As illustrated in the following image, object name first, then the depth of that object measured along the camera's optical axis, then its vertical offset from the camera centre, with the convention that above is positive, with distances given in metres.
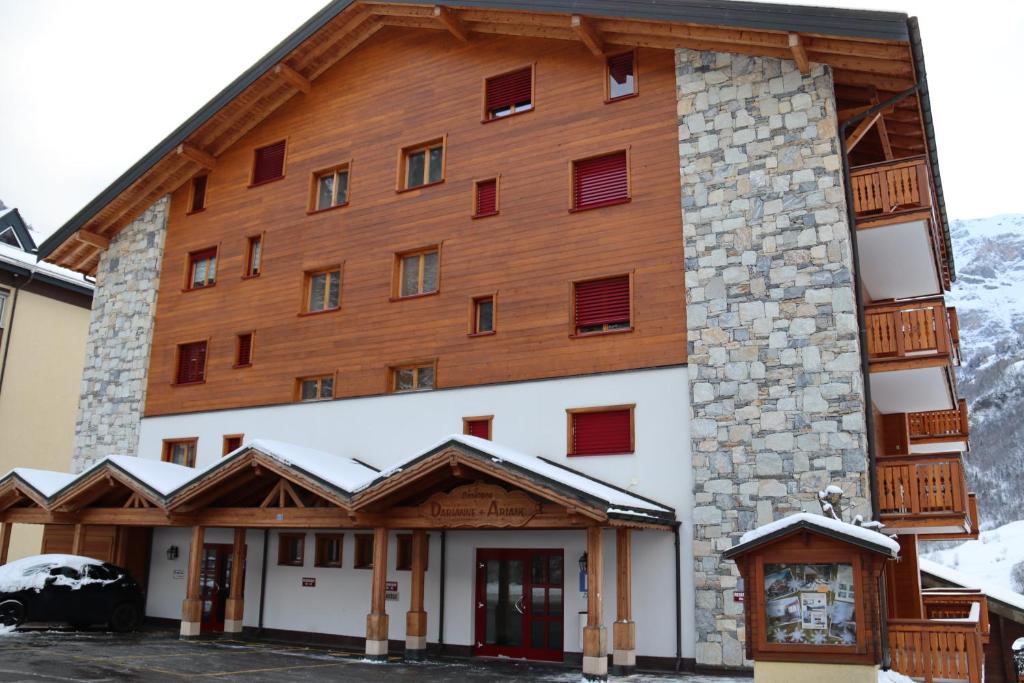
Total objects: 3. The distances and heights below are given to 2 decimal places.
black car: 19.00 -0.30
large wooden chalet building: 15.77 +4.85
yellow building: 31.64 +7.49
